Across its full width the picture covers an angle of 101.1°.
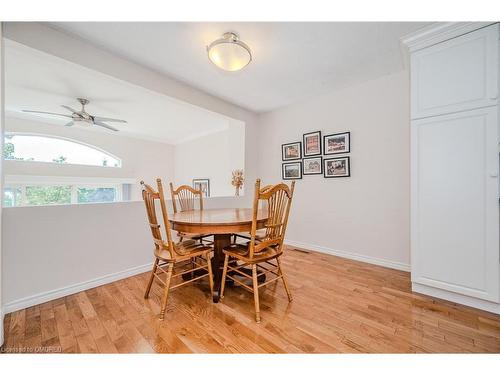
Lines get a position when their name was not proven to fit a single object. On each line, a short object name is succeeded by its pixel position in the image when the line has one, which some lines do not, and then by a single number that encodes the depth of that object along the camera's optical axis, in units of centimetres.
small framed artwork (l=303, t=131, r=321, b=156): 312
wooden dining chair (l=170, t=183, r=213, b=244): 257
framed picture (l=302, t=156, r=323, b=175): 313
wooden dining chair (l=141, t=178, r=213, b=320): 154
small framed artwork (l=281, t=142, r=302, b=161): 335
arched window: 411
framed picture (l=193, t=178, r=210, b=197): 503
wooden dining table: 159
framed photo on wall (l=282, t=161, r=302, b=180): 336
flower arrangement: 355
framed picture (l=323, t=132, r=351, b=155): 284
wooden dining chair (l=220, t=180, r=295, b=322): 155
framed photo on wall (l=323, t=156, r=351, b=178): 285
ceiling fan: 326
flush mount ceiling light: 169
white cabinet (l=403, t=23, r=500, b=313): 157
